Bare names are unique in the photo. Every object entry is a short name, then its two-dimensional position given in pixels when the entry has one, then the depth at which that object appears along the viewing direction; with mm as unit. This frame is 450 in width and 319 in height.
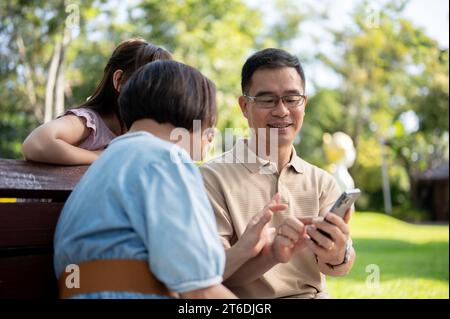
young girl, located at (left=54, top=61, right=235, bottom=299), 1601
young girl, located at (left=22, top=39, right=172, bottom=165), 2316
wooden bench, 2033
